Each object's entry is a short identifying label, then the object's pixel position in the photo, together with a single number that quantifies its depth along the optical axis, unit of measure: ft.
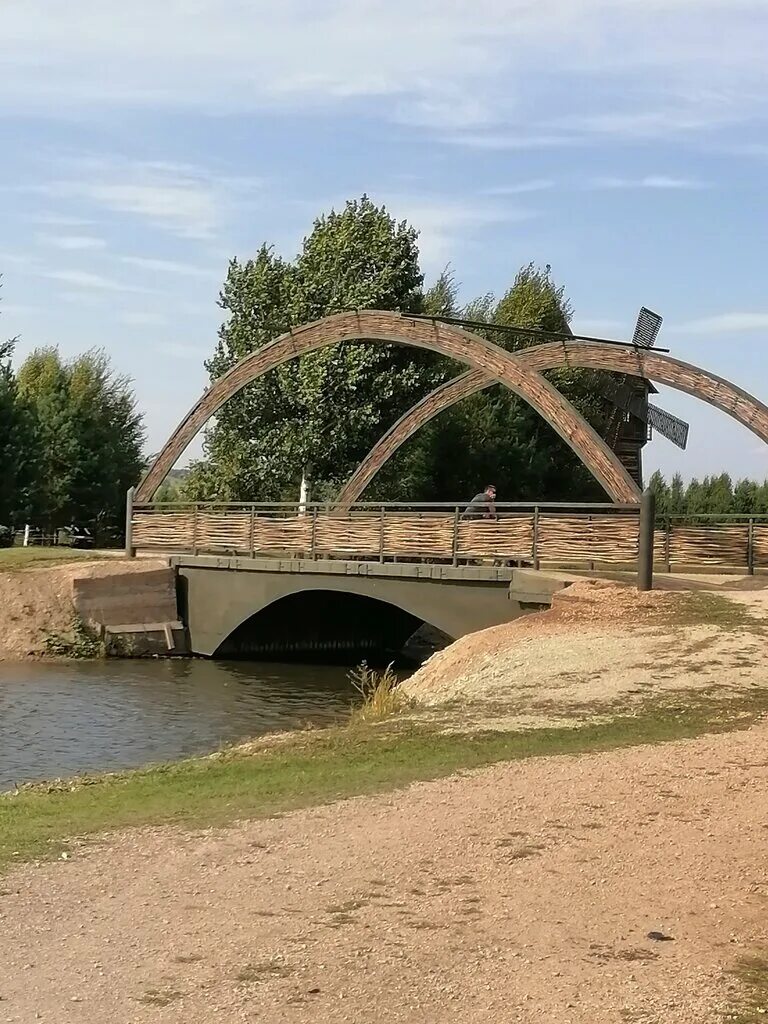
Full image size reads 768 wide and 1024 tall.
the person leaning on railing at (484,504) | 75.00
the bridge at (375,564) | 70.28
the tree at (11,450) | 136.56
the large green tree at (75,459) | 159.84
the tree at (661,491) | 207.77
